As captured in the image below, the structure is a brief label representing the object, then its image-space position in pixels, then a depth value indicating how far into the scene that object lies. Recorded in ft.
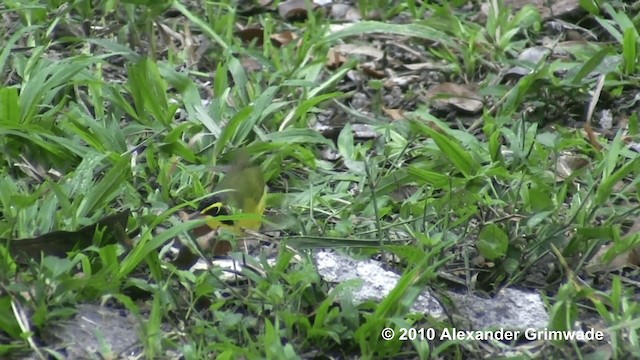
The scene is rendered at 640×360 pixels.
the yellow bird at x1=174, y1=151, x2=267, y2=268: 15.97
